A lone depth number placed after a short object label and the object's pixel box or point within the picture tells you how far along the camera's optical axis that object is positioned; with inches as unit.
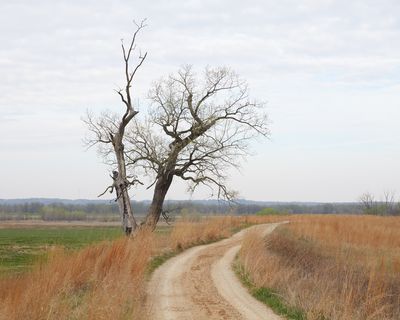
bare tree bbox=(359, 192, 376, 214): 3503.9
